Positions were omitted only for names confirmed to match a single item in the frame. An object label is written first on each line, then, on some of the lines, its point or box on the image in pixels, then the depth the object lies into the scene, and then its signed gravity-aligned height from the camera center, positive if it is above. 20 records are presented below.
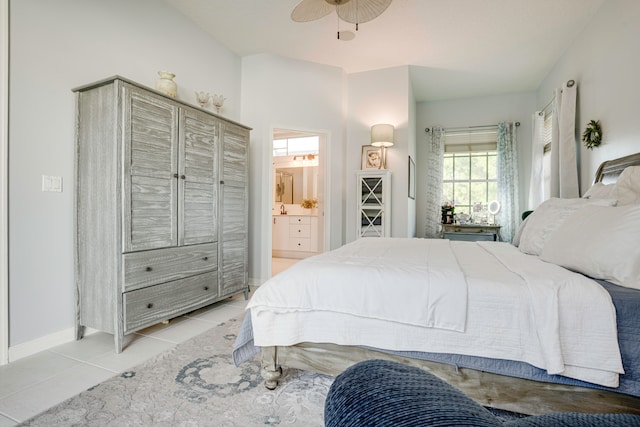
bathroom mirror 6.81 +0.53
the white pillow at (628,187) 1.85 +0.15
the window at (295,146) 6.71 +1.37
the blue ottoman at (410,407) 0.41 -0.28
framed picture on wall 4.58 +0.48
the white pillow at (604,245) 1.30 -0.15
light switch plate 2.14 +0.17
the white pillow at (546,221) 2.03 -0.07
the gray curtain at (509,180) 4.91 +0.48
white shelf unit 4.05 +0.09
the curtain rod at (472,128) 5.05 +1.35
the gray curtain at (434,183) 5.21 +0.46
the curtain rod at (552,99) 3.32 +1.38
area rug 1.41 -0.94
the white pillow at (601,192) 2.03 +0.14
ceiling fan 2.27 +1.49
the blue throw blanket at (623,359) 1.14 -0.60
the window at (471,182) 5.24 +0.50
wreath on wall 2.87 +0.72
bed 1.16 -0.46
